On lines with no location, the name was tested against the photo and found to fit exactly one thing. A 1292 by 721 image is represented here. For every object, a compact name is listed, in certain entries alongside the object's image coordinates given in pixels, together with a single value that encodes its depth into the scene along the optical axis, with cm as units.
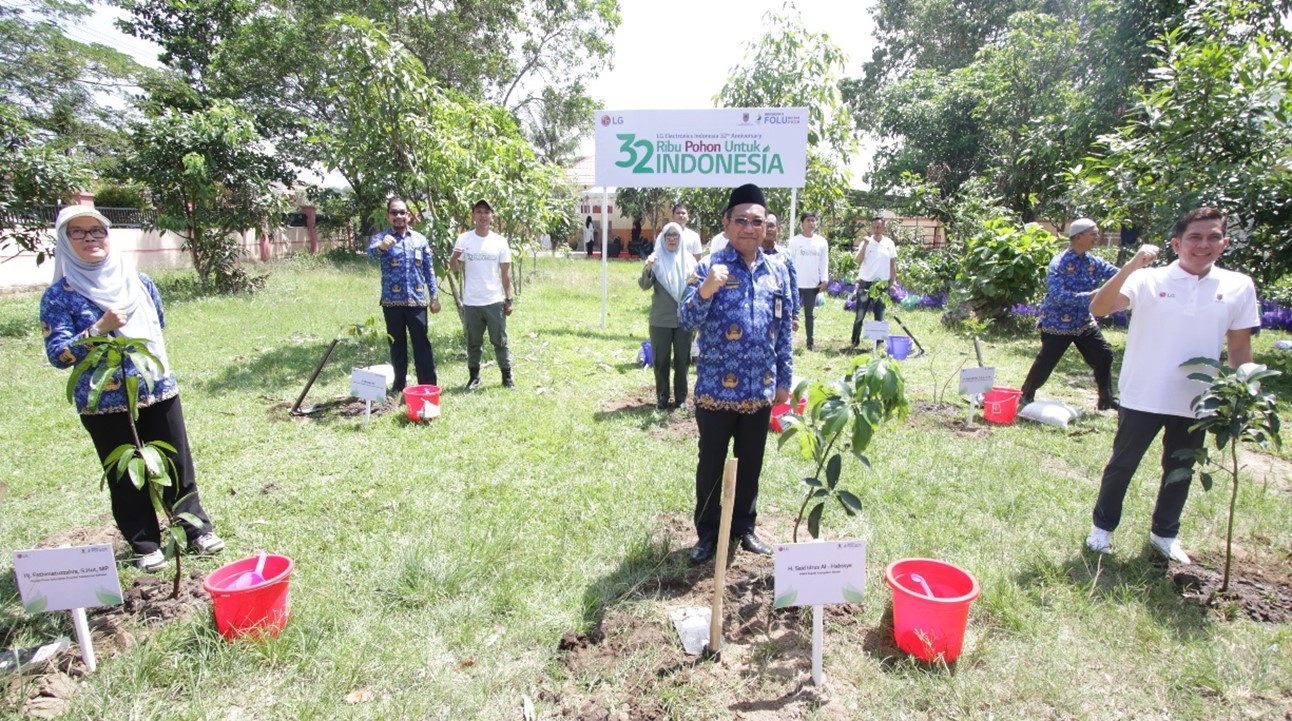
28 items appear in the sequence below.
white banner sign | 867
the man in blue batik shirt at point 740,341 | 301
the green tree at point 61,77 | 1527
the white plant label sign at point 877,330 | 660
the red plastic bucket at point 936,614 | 252
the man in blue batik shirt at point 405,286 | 588
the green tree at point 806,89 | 985
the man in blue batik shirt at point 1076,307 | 551
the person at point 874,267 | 834
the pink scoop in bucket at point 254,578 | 290
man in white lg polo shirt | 309
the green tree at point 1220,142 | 670
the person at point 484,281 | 624
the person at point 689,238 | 693
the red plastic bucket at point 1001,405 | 567
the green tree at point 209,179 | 1198
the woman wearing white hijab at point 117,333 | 298
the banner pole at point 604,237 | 1034
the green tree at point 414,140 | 755
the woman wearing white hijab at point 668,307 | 570
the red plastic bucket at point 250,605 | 265
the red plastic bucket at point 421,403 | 554
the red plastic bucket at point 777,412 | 422
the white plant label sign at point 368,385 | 532
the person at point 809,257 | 809
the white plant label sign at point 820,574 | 244
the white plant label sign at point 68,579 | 247
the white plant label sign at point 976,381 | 527
